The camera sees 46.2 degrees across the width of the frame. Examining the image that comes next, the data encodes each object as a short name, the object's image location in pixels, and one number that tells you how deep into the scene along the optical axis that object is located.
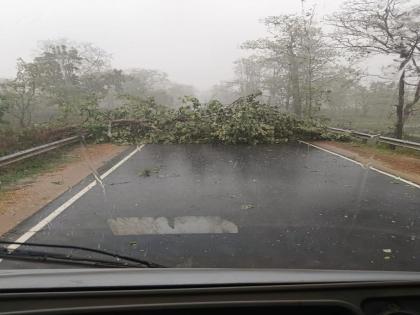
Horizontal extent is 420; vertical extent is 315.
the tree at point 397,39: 23.34
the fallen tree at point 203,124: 20.27
